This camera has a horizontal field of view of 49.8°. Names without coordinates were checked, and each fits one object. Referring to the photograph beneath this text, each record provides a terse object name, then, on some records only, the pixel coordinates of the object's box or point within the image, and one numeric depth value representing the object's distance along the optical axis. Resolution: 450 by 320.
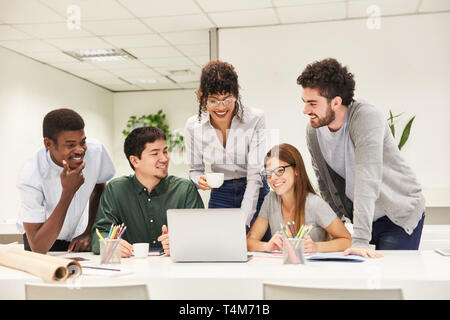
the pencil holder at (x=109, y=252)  1.72
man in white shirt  2.25
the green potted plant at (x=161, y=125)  7.81
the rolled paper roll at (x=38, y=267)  1.41
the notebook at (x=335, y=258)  1.68
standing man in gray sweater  1.98
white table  1.35
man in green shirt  2.28
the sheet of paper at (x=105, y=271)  1.50
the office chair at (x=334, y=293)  1.15
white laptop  1.68
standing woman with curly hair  2.46
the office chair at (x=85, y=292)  1.24
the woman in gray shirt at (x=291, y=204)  2.28
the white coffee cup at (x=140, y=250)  1.83
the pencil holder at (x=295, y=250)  1.63
